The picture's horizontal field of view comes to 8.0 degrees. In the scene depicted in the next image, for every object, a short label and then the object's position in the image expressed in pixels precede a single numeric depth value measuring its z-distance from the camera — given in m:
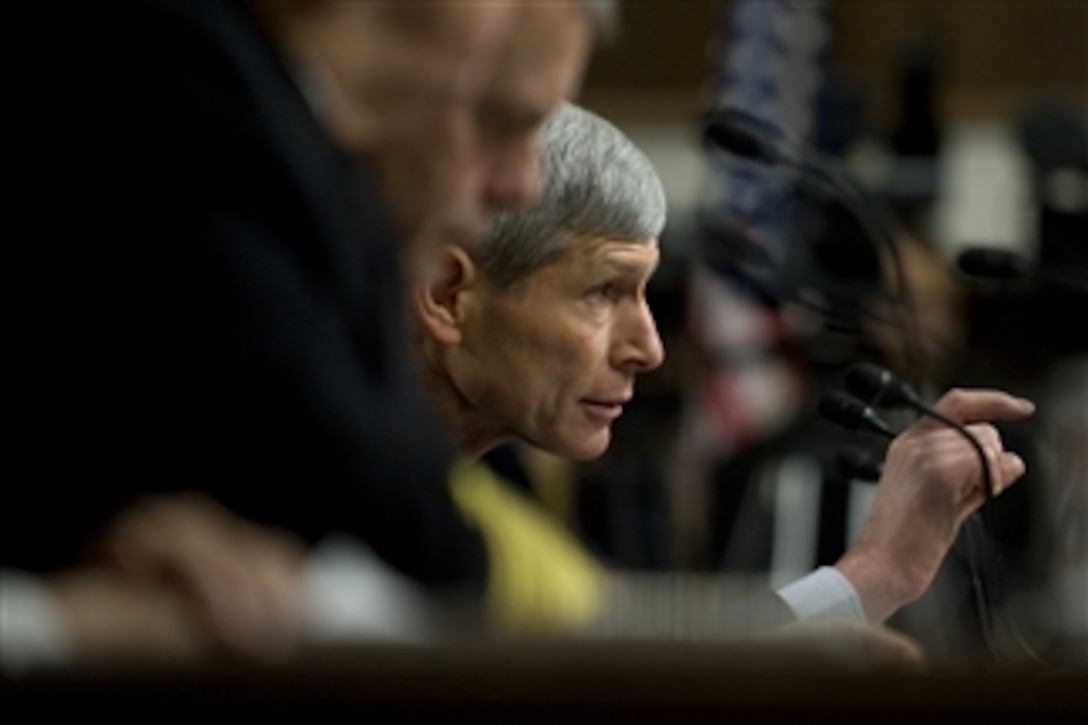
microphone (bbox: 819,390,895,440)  4.98
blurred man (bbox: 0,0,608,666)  4.15
